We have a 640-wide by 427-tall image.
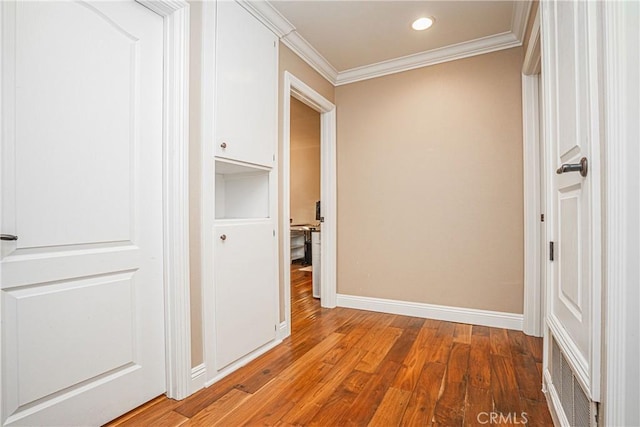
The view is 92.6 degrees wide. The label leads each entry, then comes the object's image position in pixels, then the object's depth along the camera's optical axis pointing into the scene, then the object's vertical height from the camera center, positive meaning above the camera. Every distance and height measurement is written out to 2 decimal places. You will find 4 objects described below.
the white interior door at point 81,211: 1.17 +0.02
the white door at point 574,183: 0.94 +0.11
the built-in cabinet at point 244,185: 1.90 +0.24
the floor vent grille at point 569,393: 1.05 -0.71
